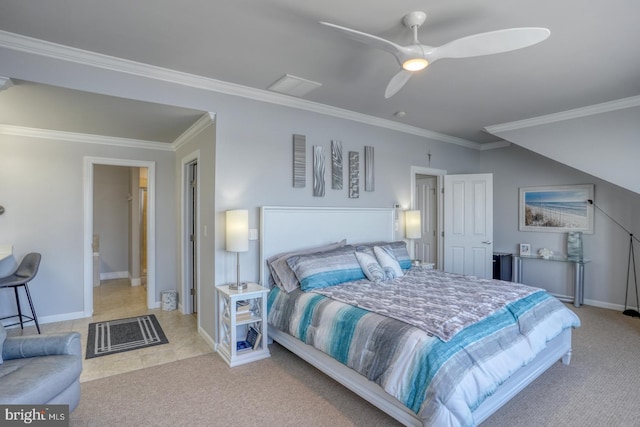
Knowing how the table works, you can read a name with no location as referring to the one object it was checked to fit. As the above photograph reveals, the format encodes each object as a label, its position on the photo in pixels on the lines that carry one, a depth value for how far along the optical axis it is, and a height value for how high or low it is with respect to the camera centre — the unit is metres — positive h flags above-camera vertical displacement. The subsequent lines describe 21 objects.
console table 4.67 -0.93
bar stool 3.44 -0.69
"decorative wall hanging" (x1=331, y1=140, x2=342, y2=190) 4.08 +0.60
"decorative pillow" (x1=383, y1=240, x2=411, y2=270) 3.94 -0.49
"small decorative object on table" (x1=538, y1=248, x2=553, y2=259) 5.11 -0.61
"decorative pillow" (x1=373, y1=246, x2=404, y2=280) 3.47 -0.54
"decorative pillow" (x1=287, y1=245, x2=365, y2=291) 3.10 -0.54
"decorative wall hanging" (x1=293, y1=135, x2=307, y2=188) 3.76 +0.60
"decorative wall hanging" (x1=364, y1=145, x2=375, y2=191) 4.41 +0.60
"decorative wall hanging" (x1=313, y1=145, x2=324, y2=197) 3.93 +0.50
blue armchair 1.71 -0.89
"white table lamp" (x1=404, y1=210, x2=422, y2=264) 4.74 -0.14
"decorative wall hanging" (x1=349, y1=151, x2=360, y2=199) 4.26 +0.50
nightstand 2.97 -1.00
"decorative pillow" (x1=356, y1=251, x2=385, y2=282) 3.34 -0.56
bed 1.79 -0.91
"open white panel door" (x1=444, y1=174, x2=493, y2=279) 5.13 -0.18
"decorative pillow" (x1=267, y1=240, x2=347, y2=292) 3.19 -0.58
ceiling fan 1.87 +1.01
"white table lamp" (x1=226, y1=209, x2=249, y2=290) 3.07 -0.17
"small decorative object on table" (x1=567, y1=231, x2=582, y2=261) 4.80 -0.47
